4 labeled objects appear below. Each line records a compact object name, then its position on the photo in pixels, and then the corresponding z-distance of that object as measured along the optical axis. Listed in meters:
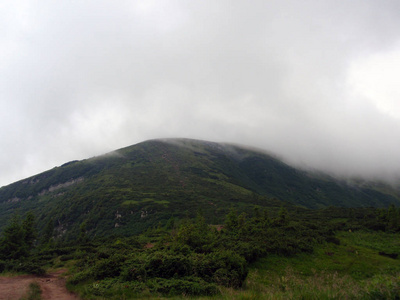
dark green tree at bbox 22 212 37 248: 40.32
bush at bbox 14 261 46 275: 22.22
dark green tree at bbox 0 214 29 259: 33.58
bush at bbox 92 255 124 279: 16.33
